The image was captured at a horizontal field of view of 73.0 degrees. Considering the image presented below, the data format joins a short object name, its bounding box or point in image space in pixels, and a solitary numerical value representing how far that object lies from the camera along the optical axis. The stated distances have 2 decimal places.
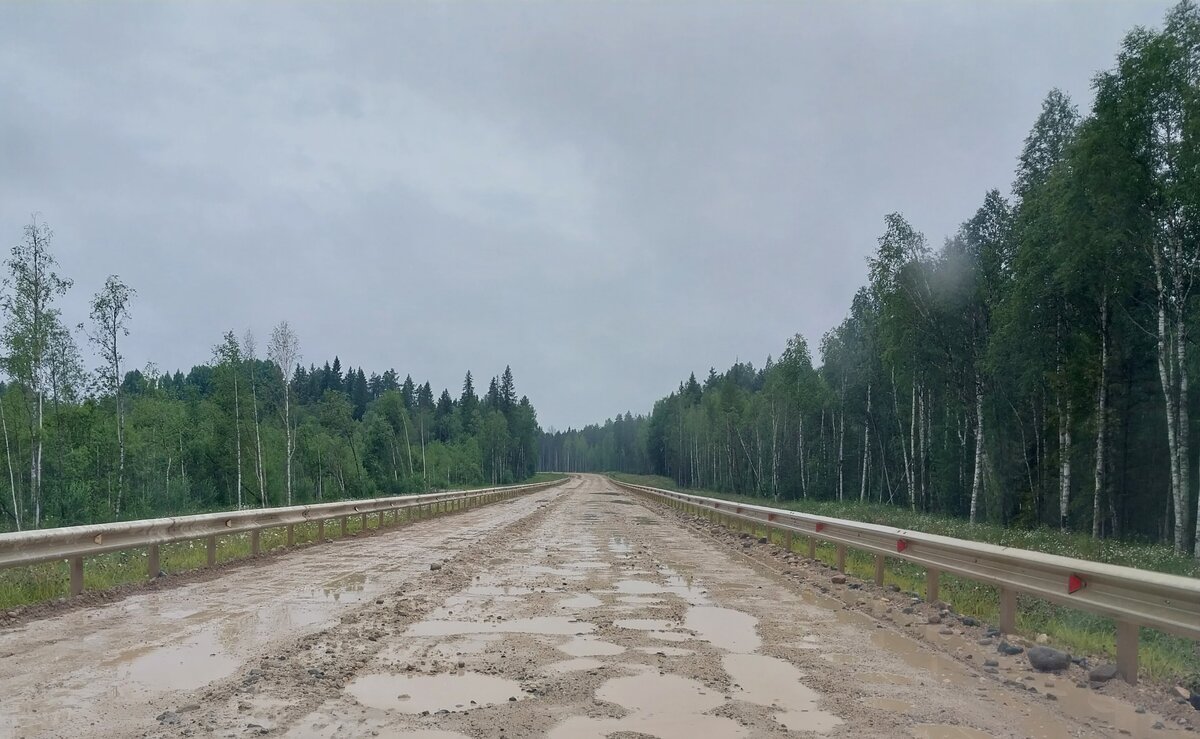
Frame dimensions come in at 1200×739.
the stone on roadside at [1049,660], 6.11
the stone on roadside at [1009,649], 6.70
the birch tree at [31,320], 31.98
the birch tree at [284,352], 51.16
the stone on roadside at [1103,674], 5.78
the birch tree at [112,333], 37.03
